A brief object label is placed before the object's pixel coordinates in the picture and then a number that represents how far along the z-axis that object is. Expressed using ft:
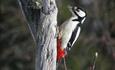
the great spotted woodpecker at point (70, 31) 27.78
